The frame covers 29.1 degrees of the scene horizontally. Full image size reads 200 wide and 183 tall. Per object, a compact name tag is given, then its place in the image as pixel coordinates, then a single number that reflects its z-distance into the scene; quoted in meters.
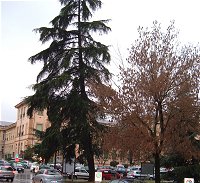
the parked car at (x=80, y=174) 46.66
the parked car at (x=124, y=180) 20.30
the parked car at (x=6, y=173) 36.69
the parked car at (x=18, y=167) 59.75
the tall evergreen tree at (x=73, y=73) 35.06
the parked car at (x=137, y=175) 50.03
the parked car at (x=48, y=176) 29.83
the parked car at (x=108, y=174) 50.34
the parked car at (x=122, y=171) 56.76
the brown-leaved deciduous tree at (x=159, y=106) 25.05
